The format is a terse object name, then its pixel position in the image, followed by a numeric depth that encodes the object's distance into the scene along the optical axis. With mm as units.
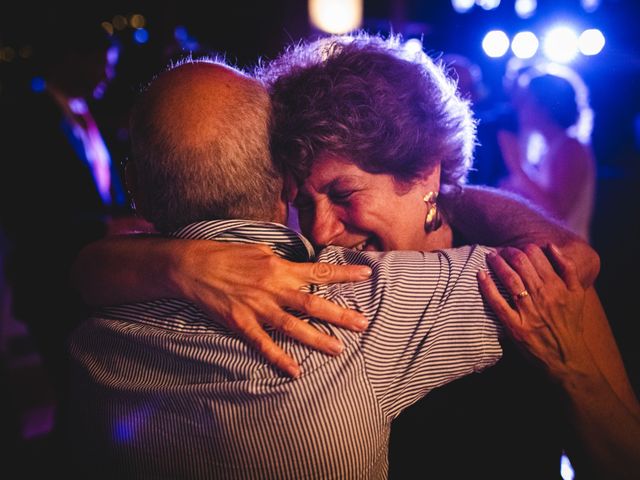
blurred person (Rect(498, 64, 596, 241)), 3393
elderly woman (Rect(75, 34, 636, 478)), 1153
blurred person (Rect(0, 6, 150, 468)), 2701
